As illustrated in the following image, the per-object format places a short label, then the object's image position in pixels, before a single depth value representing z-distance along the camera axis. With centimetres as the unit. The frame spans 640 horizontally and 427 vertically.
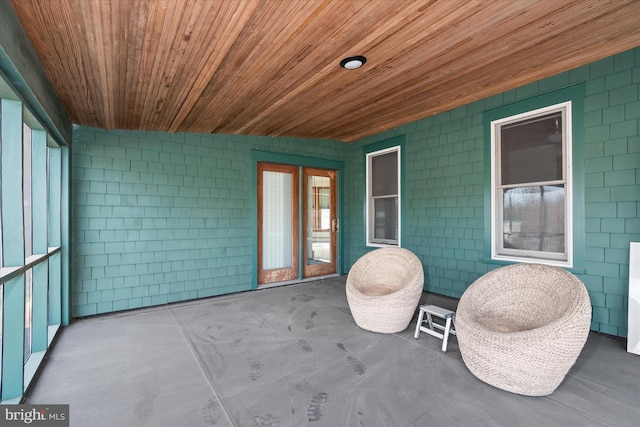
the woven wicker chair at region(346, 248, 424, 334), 319
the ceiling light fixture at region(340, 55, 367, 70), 269
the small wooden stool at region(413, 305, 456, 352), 287
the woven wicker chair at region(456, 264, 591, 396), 205
